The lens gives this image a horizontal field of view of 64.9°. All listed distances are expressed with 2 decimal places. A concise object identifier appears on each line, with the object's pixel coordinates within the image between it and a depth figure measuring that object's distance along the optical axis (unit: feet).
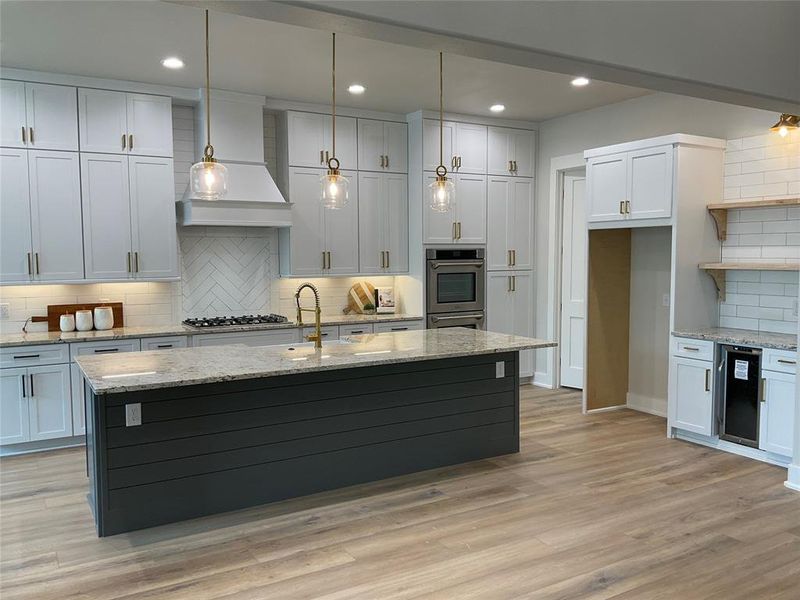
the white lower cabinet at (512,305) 22.71
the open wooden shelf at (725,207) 15.17
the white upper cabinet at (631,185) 16.93
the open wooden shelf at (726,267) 15.00
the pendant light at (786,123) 15.25
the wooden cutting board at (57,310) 17.21
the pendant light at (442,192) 14.07
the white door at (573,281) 22.56
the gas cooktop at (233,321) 18.47
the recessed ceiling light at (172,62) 15.19
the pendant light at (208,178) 11.38
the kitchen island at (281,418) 11.19
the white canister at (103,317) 17.25
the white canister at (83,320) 16.96
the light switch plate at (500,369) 15.40
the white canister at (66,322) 16.80
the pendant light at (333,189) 13.02
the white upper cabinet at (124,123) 16.80
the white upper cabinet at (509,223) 22.61
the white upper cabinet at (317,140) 19.61
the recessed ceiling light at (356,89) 17.83
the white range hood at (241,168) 18.01
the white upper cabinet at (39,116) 15.83
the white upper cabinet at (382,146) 20.85
